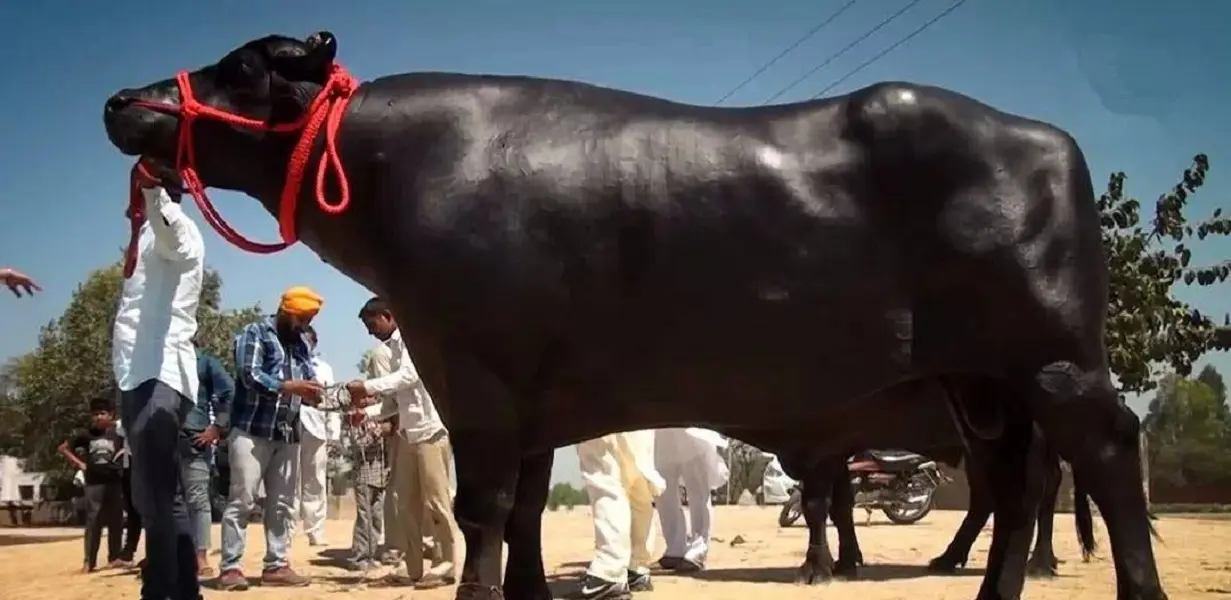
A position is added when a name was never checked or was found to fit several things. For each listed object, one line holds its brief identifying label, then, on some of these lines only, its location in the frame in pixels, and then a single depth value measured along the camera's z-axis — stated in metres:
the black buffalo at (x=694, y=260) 2.87
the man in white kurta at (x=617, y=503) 6.57
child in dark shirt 10.70
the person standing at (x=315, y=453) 9.46
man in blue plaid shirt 7.69
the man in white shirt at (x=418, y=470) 7.58
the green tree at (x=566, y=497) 32.00
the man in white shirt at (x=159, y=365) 4.38
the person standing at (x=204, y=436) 6.66
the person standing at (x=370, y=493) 9.00
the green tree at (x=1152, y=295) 17.86
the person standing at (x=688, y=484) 9.07
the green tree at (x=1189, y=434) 28.20
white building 46.28
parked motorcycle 17.05
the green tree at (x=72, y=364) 29.67
